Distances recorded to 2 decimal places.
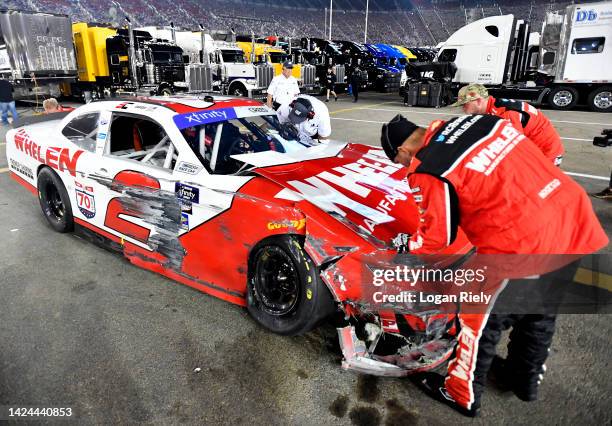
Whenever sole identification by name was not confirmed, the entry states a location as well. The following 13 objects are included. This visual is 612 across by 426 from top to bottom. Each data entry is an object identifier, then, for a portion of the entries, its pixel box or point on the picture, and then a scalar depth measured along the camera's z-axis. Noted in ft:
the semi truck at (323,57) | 67.21
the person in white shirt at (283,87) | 24.45
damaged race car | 7.68
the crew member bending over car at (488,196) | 5.89
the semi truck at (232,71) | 52.85
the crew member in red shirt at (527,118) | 11.74
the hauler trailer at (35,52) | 44.80
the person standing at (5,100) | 35.24
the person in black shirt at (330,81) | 58.29
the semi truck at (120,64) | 49.73
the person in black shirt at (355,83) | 57.16
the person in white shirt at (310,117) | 15.40
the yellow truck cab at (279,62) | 58.95
